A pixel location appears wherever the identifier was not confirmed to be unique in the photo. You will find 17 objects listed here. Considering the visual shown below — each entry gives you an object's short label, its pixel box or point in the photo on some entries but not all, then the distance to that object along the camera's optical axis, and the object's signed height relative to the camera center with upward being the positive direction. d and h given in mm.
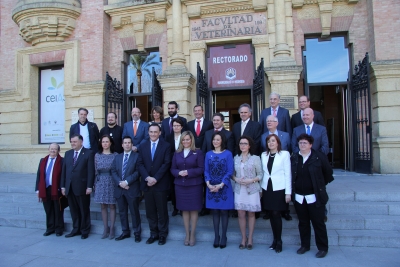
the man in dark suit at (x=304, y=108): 5695 +593
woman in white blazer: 4480 -655
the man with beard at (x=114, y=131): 6531 +286
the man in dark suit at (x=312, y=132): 5121 +147
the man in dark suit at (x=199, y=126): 5748 +319
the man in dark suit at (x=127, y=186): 5176 -753
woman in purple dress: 4816 -610
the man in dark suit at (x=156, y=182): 5043 -662
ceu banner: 11039 +1408
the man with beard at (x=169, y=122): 6016 +439
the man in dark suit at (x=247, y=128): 5391 +246
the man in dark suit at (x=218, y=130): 5298 +113
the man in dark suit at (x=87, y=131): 6867 +309
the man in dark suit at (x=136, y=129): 6387 +308
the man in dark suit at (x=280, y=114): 5898 +538
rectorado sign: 9680 +2489
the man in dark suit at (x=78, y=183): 5398 -700
